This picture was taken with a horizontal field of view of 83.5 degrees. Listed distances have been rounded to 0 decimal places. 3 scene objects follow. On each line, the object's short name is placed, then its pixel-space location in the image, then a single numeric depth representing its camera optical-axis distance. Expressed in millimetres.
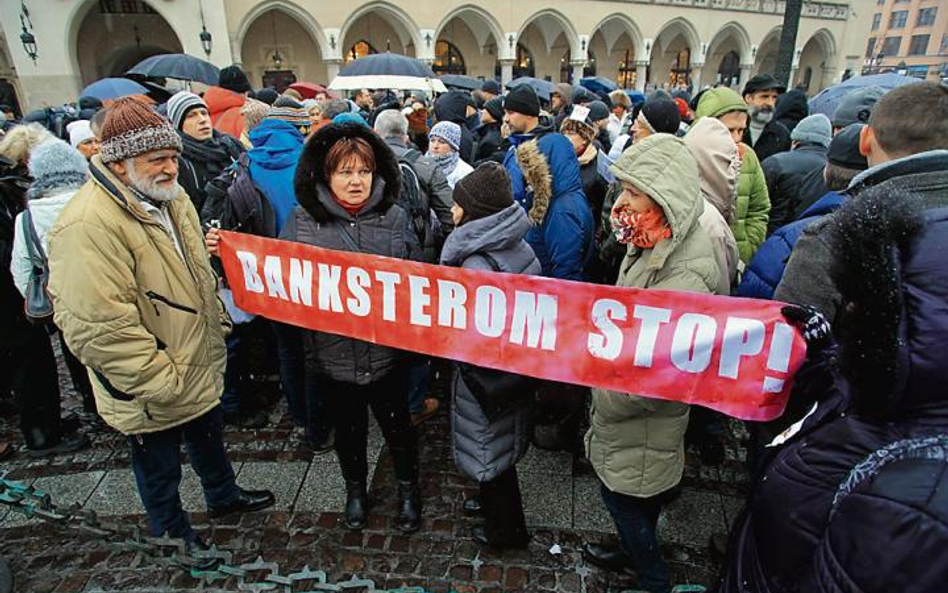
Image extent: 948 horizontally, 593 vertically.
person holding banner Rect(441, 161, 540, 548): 2412
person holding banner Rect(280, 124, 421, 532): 2635
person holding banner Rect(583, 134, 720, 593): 2092
